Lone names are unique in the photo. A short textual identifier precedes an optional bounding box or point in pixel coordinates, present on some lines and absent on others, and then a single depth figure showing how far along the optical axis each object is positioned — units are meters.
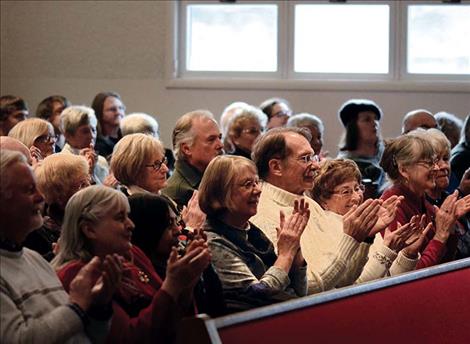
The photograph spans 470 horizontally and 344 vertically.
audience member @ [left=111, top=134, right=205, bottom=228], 7.27
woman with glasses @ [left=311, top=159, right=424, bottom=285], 6.98
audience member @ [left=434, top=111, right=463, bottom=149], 12.25
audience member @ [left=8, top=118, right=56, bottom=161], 8.49
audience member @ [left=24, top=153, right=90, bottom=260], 5.86
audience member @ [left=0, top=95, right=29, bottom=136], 10.96
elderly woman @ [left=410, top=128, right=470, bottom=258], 8.26
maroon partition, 4.48
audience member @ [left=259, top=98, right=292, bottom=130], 12.43
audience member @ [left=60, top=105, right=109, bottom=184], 10.27
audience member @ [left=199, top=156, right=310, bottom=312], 5.99
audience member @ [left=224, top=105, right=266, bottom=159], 10.34
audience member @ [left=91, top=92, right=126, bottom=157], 12.29
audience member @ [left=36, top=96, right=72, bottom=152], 11.95
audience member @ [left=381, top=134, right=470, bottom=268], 7.74
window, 14.78
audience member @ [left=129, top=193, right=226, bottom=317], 5.44
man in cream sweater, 6.75
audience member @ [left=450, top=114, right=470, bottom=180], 10.78
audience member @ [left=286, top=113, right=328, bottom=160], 11.04
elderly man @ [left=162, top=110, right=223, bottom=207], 8.32
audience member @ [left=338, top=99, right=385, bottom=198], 11.47
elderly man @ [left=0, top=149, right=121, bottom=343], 4.32
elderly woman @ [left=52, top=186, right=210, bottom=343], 4.81
